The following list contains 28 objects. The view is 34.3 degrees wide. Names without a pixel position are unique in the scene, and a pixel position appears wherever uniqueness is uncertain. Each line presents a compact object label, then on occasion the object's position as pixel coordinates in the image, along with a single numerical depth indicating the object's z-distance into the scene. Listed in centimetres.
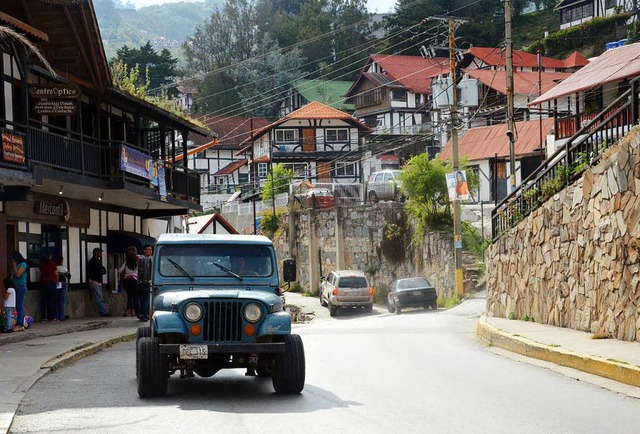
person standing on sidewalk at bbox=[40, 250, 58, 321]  2756
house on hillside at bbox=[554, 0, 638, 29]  9381
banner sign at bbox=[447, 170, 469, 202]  4397
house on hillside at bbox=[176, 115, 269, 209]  9825
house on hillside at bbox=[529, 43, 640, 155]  4419
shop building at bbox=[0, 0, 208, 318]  2506
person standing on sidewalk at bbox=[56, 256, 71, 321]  2842
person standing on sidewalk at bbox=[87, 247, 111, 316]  3144
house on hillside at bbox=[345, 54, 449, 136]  9438
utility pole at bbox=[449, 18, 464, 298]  4459
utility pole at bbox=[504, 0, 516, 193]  4000
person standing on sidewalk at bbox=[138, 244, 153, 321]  2924
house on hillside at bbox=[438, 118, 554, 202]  6291
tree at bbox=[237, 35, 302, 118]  11025
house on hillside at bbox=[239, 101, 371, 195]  8788
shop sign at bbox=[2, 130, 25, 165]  2275
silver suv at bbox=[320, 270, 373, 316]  4762
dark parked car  4497
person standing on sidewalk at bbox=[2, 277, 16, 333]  2312
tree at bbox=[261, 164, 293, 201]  7327
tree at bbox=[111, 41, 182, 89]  10138
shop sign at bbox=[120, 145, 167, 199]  3083
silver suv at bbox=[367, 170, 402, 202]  6191
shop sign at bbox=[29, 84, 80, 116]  2611
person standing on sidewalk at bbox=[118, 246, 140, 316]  3050
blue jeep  1253
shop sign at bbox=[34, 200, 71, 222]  2883
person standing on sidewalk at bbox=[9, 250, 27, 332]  2381
